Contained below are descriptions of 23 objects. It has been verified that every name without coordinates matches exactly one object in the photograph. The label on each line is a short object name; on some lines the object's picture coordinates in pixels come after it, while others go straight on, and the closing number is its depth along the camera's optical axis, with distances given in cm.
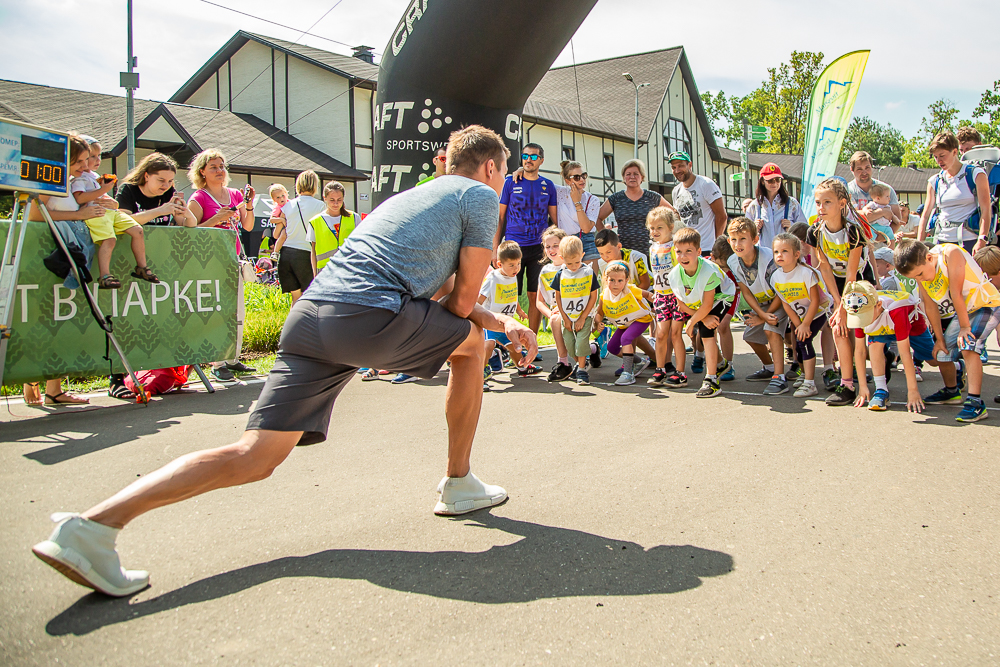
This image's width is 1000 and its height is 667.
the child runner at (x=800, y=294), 625
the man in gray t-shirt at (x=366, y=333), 255
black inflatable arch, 746
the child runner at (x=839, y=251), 572
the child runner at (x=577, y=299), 714
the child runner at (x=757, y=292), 654
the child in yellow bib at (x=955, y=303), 507
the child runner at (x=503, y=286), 726
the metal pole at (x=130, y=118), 1805
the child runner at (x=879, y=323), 544
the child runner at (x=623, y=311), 723
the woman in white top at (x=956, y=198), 686
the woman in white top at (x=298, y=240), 845
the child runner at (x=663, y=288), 685
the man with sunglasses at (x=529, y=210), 852
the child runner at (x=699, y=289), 656
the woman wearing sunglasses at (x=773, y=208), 809
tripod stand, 503
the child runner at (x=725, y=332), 706
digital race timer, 482
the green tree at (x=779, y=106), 5975
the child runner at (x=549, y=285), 732
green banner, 547
